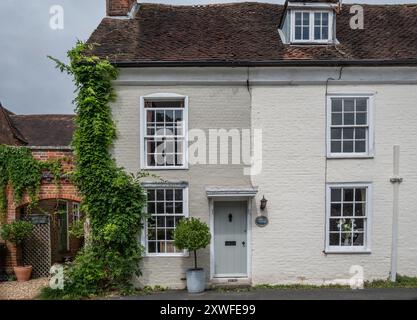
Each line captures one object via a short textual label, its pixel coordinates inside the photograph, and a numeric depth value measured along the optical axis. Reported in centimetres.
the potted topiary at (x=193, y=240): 827
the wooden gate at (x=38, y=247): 1056
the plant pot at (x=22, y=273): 997
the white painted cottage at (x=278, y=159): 916
